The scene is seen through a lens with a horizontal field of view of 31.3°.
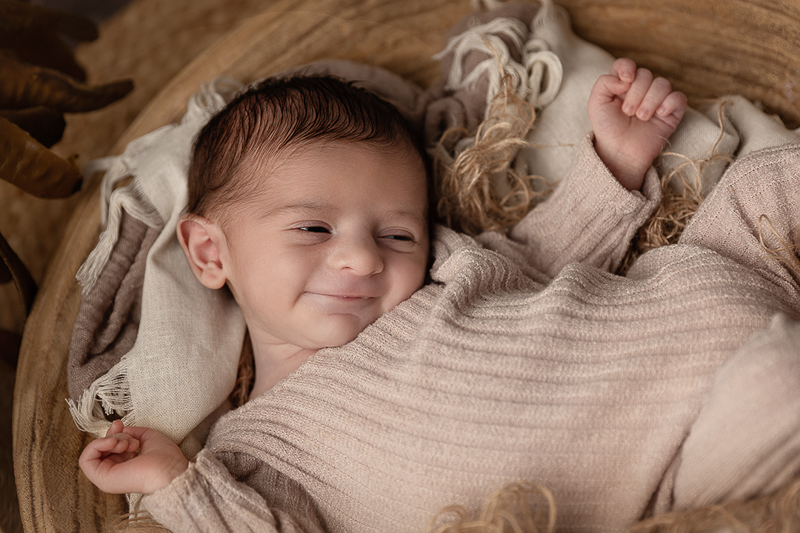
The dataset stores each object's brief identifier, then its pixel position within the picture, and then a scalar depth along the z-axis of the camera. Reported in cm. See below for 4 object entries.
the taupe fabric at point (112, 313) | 60
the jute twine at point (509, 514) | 52
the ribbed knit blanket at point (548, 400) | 54
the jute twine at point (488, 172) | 63
